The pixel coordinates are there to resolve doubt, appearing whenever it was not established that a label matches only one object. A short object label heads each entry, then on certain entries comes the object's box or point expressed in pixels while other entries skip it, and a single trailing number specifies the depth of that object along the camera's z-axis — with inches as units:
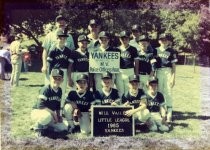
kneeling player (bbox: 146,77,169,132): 212.2
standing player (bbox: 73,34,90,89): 206.7
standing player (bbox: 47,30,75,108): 204.1
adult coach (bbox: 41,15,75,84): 207.0
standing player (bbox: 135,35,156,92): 213.8
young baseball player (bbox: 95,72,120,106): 207.3
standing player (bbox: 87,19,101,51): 208.2
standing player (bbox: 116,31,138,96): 210.8
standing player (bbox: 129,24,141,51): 214.2
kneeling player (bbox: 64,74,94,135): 203.8
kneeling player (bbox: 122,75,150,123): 209.2
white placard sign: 207.9
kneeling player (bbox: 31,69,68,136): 198.8
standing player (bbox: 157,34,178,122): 215.9
